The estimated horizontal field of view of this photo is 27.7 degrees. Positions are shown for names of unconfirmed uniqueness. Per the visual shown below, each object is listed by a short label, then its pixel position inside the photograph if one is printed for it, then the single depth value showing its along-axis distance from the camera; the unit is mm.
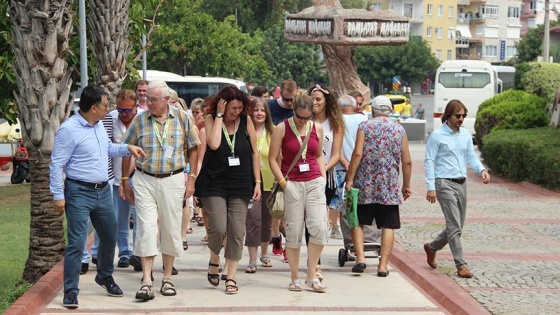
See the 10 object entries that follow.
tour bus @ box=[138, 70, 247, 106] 36250
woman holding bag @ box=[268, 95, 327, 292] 9617
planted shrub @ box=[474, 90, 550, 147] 24875
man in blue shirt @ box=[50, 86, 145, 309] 8658
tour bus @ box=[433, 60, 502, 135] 41406
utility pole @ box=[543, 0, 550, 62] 44572
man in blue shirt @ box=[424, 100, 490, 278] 10305
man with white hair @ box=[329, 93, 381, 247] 11242
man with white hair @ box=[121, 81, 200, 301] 9078
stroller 11008
